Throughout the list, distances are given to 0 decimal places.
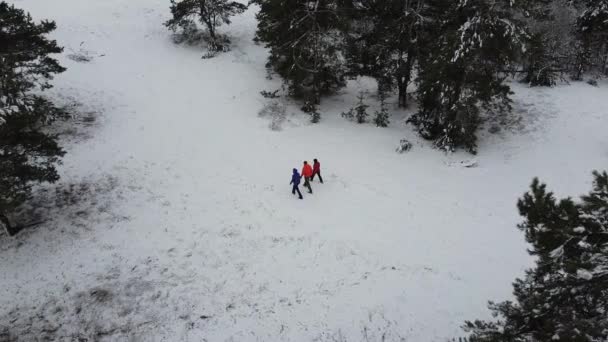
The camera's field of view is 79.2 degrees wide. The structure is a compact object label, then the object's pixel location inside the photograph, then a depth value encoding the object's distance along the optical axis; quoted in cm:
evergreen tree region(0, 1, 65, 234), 1209
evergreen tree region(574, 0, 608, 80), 2683
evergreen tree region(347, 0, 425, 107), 2061
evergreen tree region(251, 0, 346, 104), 2130
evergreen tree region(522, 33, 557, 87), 2525
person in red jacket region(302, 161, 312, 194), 1581
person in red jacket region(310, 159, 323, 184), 1645
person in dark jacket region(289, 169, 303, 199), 1550
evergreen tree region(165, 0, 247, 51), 2859
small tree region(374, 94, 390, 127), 2278
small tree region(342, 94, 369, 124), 2300
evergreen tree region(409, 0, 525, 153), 1638
